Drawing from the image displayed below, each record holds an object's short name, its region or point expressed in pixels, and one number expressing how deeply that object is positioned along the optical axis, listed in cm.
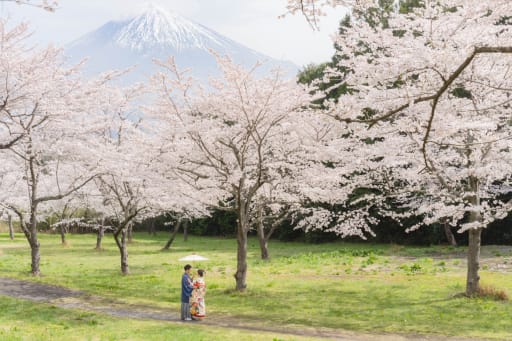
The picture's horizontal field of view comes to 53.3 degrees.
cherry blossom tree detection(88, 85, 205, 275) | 1806
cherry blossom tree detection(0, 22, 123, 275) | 1689
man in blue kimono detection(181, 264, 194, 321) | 1241
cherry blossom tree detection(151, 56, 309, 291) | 1493
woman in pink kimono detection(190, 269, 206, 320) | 1241
